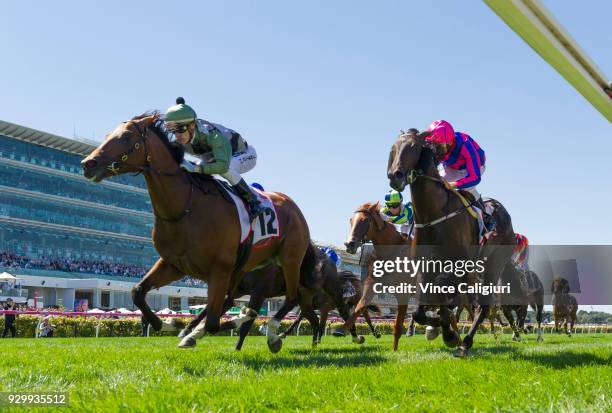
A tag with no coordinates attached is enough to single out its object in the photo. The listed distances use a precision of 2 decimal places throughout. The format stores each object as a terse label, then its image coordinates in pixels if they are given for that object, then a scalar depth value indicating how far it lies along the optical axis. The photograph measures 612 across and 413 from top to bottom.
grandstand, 65.50
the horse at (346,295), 13.98
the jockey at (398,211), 11.59
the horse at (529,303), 15.20
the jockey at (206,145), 6.70
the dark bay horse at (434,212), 7.18
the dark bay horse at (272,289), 8.34
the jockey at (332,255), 13.85
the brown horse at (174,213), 6.29
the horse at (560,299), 23.09
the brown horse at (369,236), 10.45
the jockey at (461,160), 7.83
